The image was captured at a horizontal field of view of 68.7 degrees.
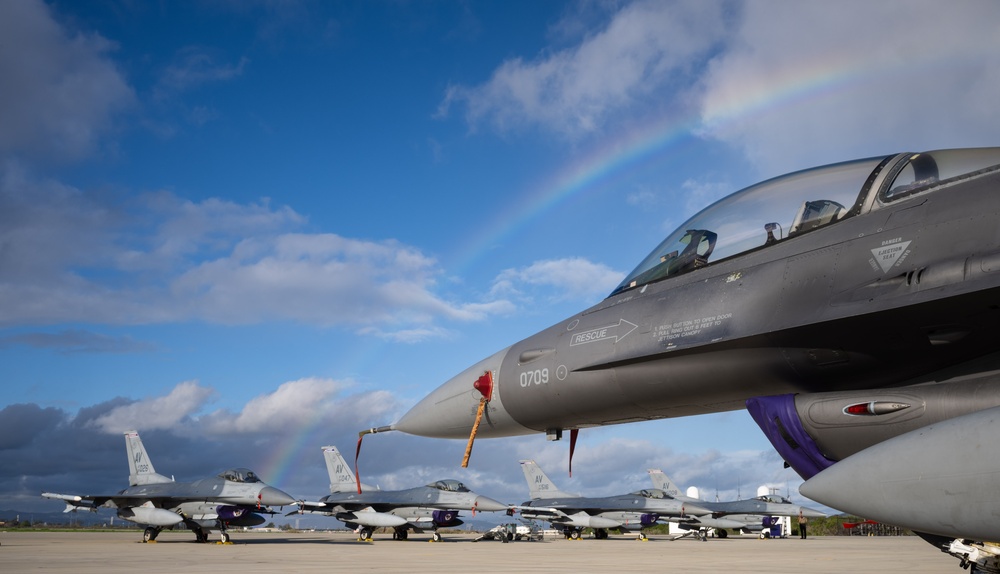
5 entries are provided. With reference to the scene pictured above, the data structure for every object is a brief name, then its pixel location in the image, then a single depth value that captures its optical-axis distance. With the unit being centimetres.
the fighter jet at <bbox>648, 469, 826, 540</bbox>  4341
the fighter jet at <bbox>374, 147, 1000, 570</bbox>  400
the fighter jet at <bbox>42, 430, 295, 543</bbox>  2838
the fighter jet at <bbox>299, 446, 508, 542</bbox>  3491
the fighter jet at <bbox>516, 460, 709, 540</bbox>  4100
